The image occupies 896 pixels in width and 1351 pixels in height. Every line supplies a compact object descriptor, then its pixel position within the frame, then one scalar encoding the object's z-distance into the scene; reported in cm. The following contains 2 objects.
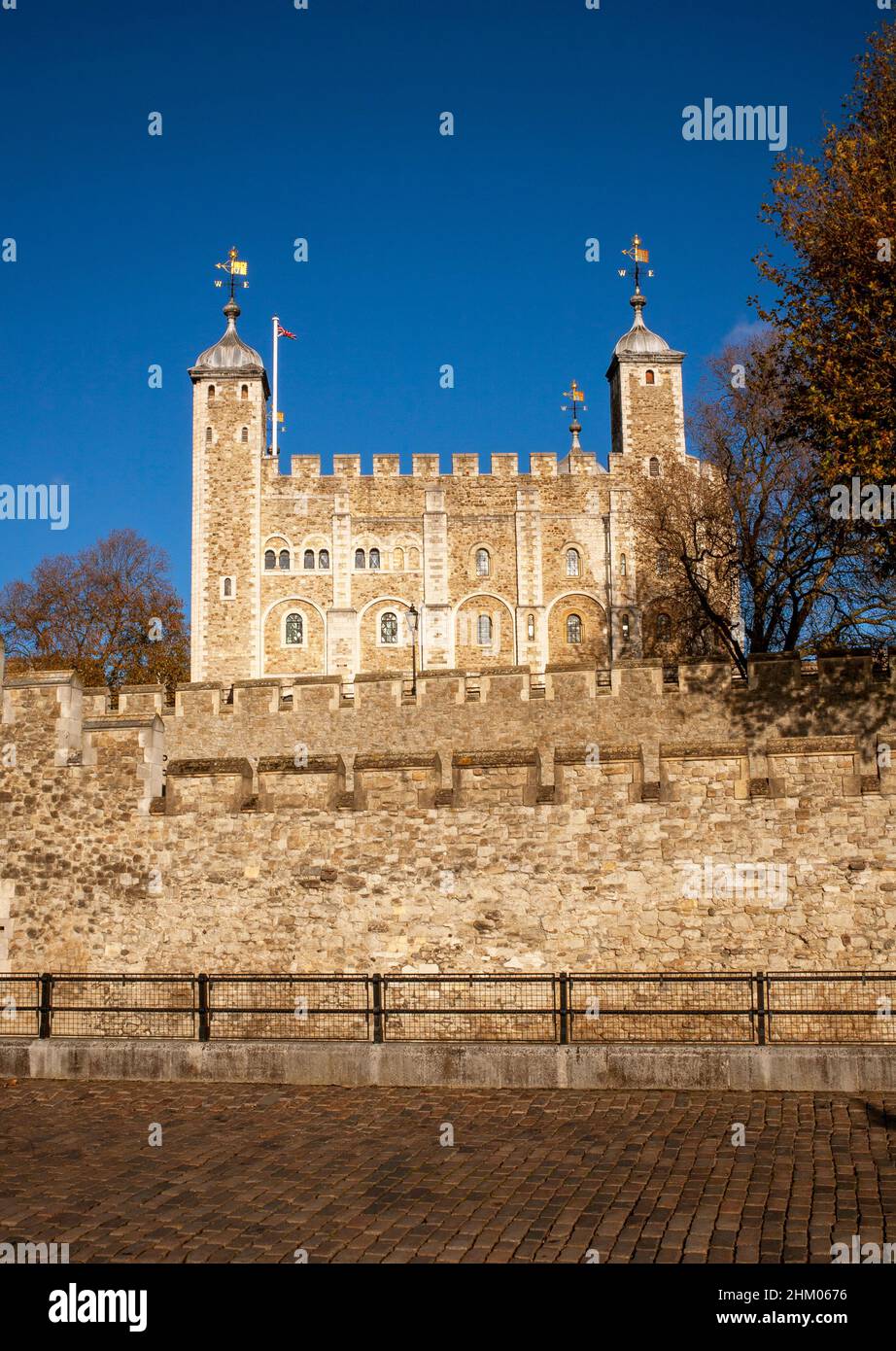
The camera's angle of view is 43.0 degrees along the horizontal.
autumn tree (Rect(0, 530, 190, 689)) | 5081
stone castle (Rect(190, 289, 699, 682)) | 5112
